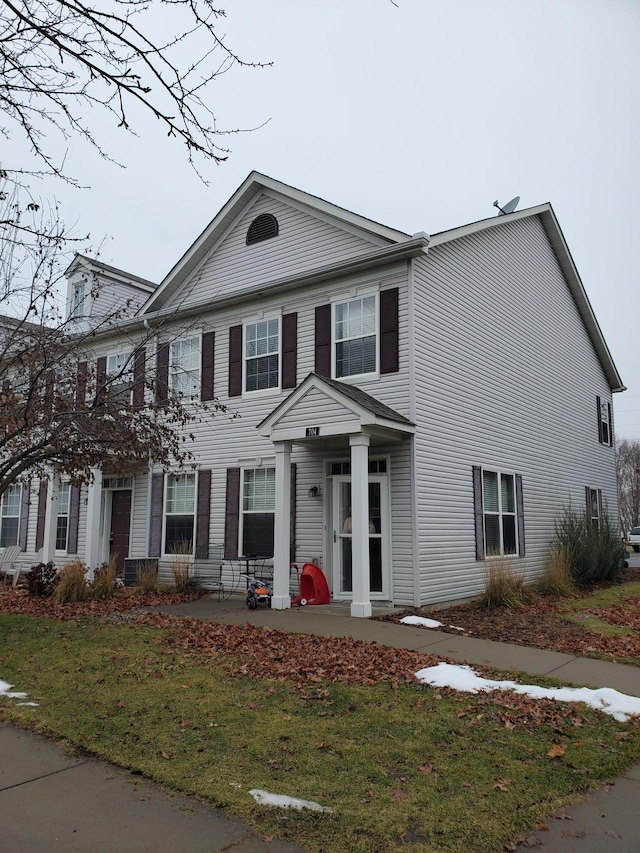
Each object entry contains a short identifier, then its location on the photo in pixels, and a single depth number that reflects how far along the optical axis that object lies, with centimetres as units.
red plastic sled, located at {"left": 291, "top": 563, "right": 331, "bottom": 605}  1184
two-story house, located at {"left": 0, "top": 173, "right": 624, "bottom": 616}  1198
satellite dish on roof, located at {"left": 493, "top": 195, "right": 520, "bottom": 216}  1683
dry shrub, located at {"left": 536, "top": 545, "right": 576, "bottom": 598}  1416
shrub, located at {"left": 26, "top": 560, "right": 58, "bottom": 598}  1401
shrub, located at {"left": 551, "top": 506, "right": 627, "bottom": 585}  1664
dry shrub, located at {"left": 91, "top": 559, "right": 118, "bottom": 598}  1327
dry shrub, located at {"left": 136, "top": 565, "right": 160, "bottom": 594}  1404
